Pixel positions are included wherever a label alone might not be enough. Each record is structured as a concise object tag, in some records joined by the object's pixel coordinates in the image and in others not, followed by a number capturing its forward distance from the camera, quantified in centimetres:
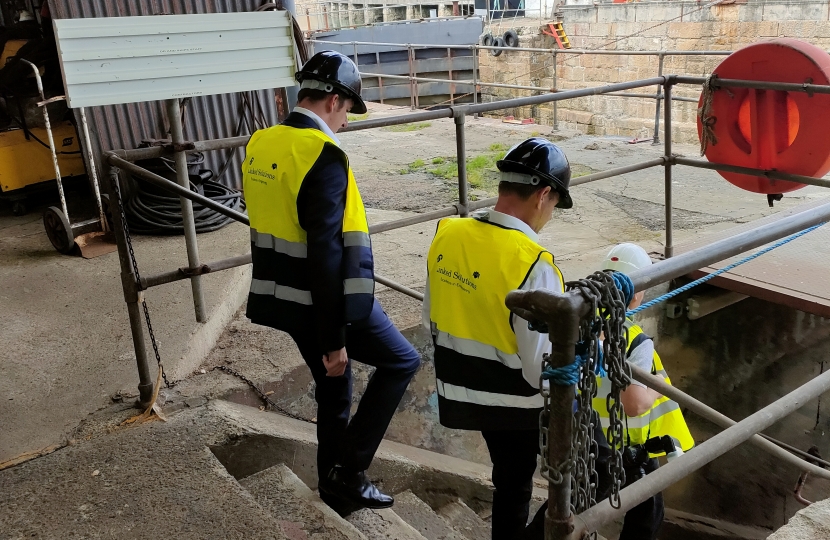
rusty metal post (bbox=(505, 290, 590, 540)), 135
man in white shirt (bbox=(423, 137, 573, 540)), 208
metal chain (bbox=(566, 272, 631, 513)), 141
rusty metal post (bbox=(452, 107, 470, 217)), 351
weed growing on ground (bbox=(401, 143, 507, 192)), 731
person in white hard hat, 244
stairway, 249
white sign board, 346
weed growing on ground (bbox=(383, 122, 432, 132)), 1100
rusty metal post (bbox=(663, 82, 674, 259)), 451
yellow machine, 594
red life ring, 389
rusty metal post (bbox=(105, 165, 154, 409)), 307
